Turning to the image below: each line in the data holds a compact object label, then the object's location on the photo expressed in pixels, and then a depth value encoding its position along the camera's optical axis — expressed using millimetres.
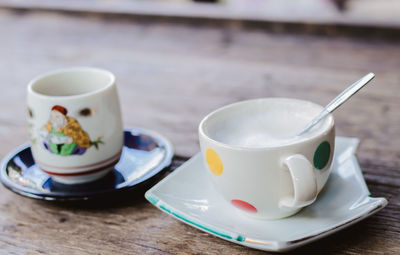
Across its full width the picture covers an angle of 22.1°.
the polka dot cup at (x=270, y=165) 706
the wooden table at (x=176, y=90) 739
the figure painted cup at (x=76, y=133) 782
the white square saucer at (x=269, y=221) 707
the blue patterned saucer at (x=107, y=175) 778
